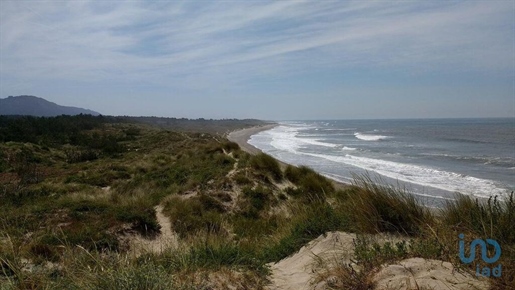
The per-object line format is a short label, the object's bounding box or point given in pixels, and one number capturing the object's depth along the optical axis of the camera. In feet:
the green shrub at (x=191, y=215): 29.10
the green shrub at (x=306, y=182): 41.62
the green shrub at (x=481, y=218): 12.07
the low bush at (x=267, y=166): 48.49
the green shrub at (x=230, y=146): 70.97
